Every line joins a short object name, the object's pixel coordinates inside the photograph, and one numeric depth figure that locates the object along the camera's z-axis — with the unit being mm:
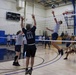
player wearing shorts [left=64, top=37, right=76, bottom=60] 7055
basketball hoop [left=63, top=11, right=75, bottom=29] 15717
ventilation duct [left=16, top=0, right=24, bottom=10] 15741
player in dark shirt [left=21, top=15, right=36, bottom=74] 3899
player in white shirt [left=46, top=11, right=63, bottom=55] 5930
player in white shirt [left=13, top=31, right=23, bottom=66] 5445
